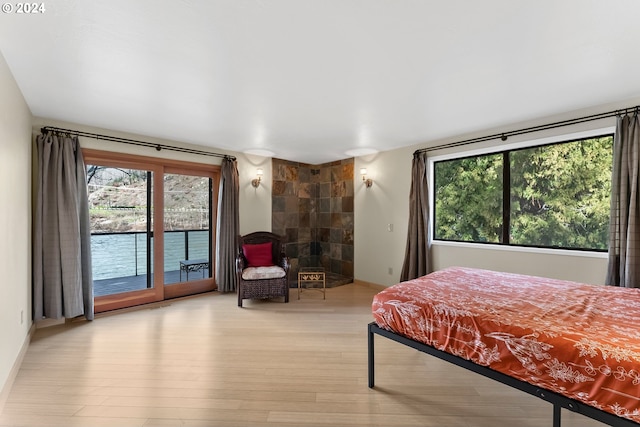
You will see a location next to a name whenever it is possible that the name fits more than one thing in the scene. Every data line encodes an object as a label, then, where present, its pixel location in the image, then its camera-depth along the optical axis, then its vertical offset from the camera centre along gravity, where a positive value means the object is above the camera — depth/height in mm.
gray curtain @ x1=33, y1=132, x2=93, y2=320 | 2977 -287
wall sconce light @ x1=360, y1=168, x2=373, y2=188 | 4910 +536
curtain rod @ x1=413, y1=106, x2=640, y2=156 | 2656 +921
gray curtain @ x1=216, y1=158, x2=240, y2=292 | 4449 -345
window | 2980 +164
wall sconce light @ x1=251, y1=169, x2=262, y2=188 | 4949 +531
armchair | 3900 -890
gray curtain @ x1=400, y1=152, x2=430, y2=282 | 4047 -243
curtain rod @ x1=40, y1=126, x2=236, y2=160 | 3166 +908
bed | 1200 -674
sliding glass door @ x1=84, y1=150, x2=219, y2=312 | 3691 -273
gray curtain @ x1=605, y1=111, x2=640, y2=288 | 2500 +7
